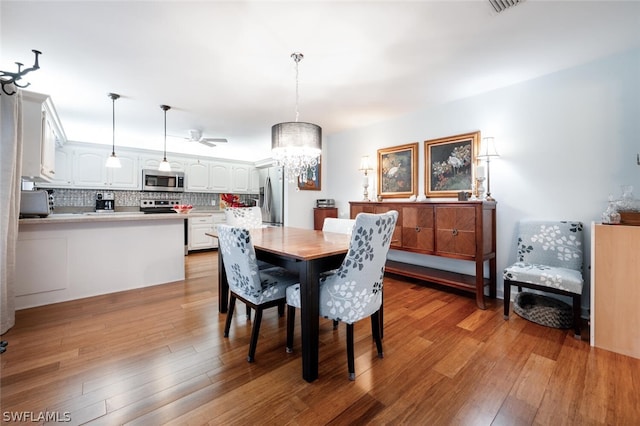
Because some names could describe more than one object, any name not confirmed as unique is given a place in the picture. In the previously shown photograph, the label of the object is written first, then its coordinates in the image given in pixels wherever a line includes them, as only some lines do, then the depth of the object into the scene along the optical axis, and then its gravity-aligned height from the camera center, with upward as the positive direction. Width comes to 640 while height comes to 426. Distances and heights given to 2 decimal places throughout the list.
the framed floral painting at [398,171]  3.70 +0.63
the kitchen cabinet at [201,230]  5.44 -0.36
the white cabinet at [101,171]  4.71 +0.77
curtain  2.12 +0.17
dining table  1.57 -0.33
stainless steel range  5.48 +0.15
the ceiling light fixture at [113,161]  3.35 +0.66
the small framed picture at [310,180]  4.71 +0.61
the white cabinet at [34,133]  2.50 +0.78
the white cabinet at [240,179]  6.27 +0.84
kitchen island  2.63 -0.49
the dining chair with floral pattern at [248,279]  1.67 -0.47
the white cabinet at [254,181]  6.55 +0.81
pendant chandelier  2.21 +0.63
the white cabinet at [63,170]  4.52 +0.74
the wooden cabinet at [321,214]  4.68 -0.01
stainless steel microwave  5.25 +0.66
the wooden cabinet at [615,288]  1.84 -0.53
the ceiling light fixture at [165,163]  3.41 +0.70
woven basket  2.23 -0.86
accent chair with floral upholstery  2.12 -0.44
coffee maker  5.05 +0.20
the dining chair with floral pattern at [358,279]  1.51 -0.40
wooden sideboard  2.71 -0.25
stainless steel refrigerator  4.89 +0.33
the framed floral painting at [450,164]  3.16 +0.64
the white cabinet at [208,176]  5.71 +0.82
